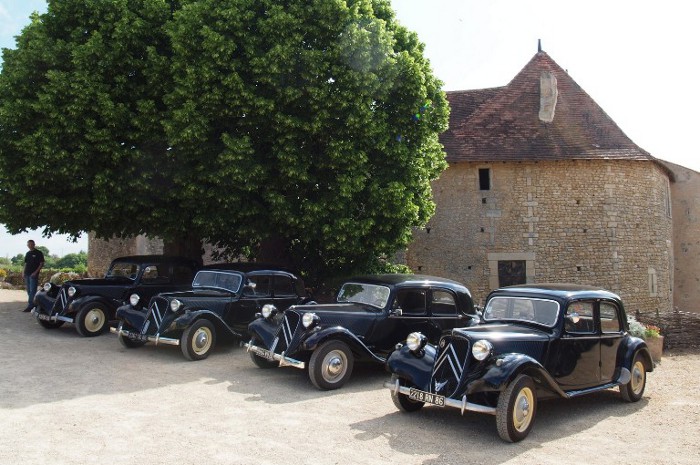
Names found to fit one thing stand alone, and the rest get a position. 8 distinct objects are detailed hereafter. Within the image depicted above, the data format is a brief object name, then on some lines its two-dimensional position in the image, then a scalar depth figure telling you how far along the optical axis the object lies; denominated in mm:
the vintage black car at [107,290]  11609
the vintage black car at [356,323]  7723
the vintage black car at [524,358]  5648
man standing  14109
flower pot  10156
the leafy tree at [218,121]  11859
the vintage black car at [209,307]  9484
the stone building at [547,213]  18359
